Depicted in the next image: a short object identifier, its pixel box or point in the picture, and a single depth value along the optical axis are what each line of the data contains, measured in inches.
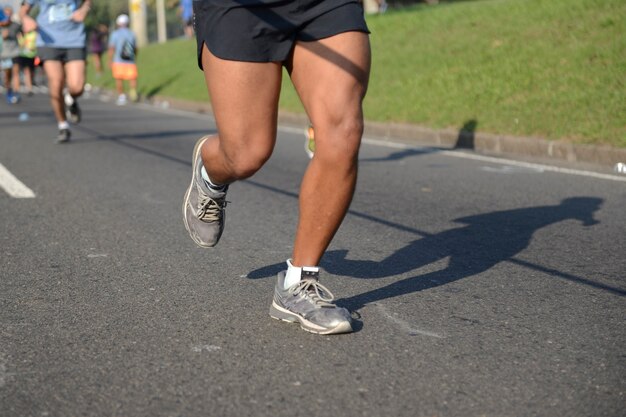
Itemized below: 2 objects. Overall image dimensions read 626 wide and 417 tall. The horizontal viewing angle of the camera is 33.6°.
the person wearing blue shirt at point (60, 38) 424.2
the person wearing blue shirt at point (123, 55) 935.7
